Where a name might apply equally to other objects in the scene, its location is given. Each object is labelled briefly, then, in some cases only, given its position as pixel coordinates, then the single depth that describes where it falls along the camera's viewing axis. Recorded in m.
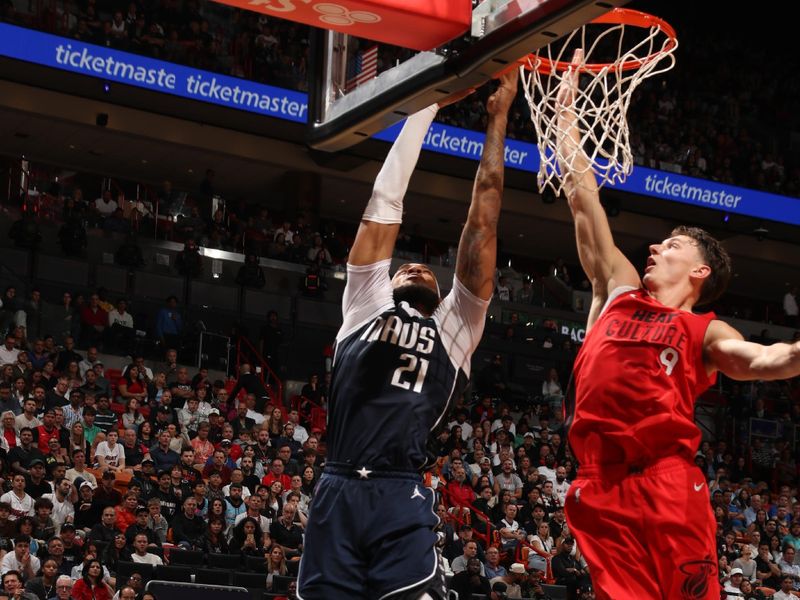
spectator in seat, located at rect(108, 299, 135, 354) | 17.03
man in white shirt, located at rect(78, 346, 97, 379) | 15.26
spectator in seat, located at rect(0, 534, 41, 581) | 10.50
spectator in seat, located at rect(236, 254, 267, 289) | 19.06
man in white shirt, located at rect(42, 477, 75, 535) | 11.63
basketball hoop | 5.10
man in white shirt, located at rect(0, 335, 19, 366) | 14.45
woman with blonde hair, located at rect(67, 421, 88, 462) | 12.83
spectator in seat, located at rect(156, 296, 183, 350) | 17.59
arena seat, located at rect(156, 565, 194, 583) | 10.72
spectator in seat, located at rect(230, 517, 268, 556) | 11.95
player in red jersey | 3.89
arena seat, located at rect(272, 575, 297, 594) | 11.29
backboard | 4.09
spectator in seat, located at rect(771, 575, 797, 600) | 14.85
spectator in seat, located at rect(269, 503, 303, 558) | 12.07
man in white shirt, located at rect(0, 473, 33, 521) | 11.30
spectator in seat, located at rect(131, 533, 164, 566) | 11.19
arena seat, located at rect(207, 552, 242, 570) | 11.58
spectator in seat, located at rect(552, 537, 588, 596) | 13.39
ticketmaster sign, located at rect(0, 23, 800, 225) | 18.44
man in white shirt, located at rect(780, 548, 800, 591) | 15.78
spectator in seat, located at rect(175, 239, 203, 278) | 18.61
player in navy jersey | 3.74
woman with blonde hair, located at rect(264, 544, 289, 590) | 11.62
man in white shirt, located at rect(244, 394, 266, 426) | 15.63
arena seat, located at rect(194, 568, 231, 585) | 10.91
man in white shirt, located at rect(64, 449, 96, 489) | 12.26
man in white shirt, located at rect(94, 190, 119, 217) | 19.47
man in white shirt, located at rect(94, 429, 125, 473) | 12.90
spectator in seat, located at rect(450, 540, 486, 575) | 13.05
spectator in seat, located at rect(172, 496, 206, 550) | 12.02
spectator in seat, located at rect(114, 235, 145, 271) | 18.17
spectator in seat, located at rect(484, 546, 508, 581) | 13.24
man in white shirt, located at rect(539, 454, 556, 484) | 16.17
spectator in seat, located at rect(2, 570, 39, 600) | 9.91
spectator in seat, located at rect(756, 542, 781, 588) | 15.30
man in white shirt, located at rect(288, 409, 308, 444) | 15.40
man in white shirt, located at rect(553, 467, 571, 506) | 15.99
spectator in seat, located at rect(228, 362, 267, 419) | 16.67
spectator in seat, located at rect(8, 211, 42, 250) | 17.75
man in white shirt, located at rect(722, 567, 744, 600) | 14.33
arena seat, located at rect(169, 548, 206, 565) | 11.34
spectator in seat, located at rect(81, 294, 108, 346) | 16.72
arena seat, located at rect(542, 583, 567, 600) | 12.91
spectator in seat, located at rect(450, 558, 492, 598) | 12.45
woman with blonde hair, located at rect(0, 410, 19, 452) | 12.20
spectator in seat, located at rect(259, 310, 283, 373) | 18.64
